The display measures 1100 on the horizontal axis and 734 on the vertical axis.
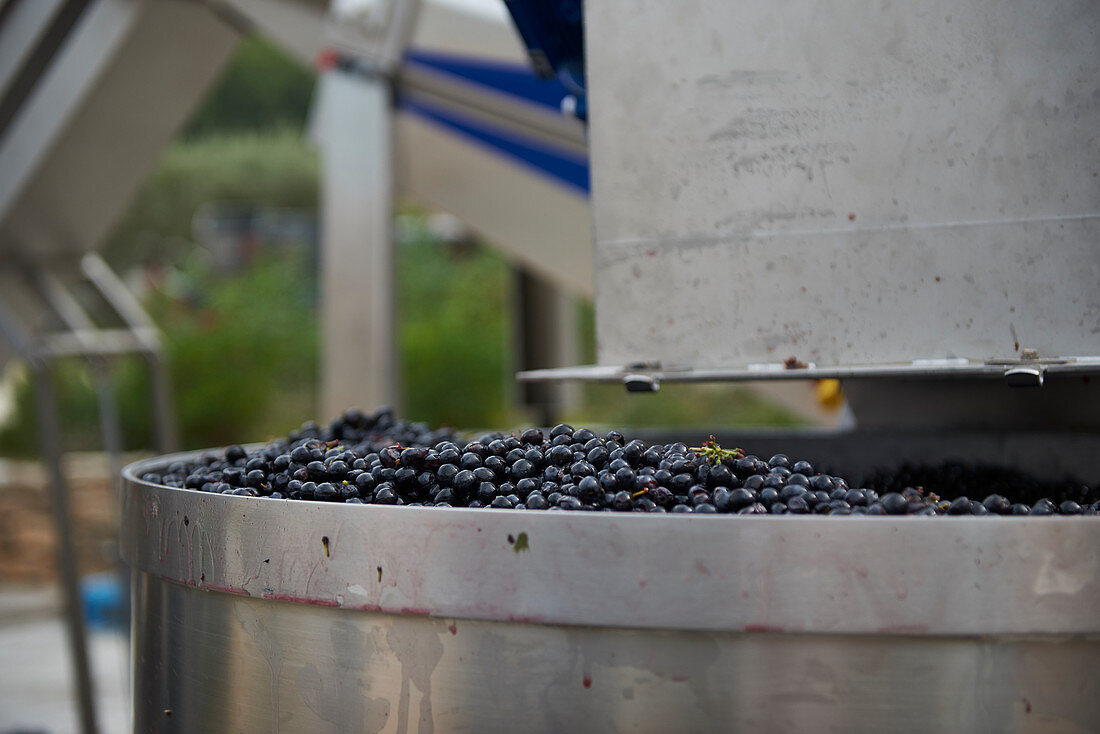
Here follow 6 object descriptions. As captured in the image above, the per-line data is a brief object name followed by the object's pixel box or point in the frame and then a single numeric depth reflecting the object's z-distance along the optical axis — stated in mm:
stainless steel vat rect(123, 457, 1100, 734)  845
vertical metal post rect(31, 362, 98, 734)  2783
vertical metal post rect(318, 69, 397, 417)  3291
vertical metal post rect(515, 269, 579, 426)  5570
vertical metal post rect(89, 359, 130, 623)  3496
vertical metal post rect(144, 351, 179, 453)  3463
